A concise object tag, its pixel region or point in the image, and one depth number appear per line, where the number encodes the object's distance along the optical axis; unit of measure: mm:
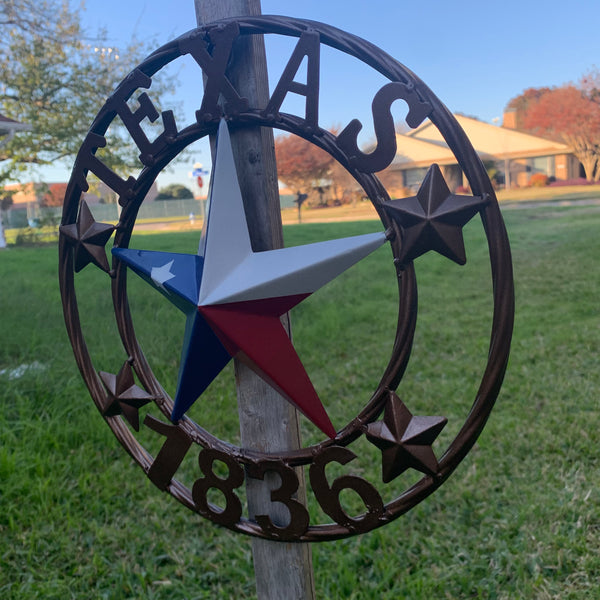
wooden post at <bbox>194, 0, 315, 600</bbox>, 1118
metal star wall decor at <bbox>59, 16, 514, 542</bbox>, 945
